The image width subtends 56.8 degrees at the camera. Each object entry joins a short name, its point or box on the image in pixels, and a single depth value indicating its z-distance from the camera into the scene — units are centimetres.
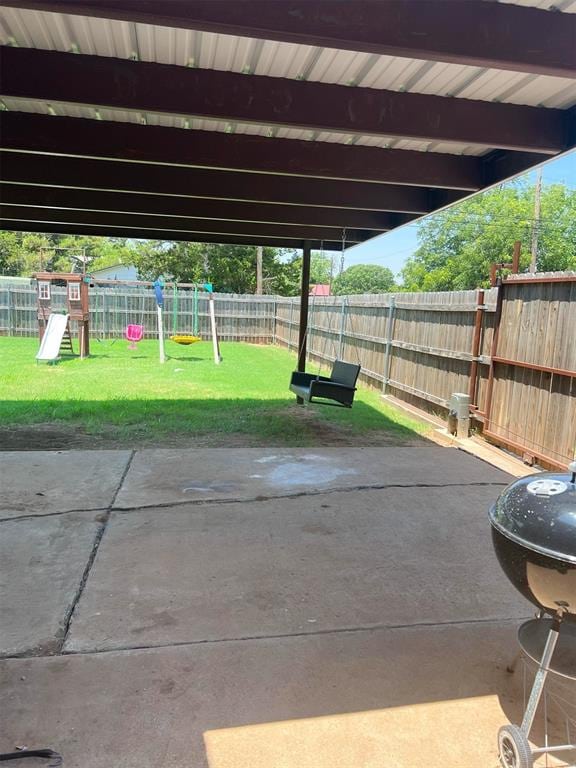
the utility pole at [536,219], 2384
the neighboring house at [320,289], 2567
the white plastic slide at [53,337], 1252
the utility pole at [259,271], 2518
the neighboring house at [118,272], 3262
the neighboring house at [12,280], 2358
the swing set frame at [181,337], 1392
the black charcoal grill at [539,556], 163
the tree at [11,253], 3469
